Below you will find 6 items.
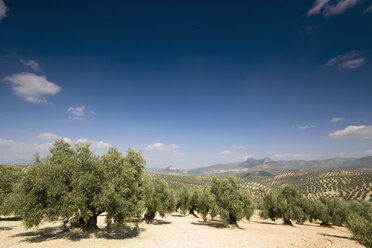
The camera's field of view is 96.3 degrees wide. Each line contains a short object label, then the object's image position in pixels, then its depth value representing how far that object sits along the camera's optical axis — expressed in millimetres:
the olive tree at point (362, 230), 20850
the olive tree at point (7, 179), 30575
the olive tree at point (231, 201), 36906
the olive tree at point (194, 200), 54984
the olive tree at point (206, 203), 38291
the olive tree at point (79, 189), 21938
